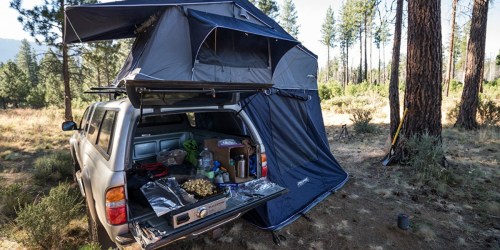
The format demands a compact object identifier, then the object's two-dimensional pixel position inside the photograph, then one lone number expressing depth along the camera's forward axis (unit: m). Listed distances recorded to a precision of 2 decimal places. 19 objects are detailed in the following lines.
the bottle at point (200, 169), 3.03
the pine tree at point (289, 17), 35.75
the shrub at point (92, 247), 2.35
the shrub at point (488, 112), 9.27
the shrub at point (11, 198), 3.75
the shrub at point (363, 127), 9.83
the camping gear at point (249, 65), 3.70
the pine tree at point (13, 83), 29.08
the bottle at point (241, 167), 3.04
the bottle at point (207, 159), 3.11
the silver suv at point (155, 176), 2.06
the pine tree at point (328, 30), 42.16
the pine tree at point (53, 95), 28.06
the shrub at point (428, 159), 4.68
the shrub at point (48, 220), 2.81
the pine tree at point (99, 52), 12.36
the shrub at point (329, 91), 24.84
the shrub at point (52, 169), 5.16
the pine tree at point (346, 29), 33.62
